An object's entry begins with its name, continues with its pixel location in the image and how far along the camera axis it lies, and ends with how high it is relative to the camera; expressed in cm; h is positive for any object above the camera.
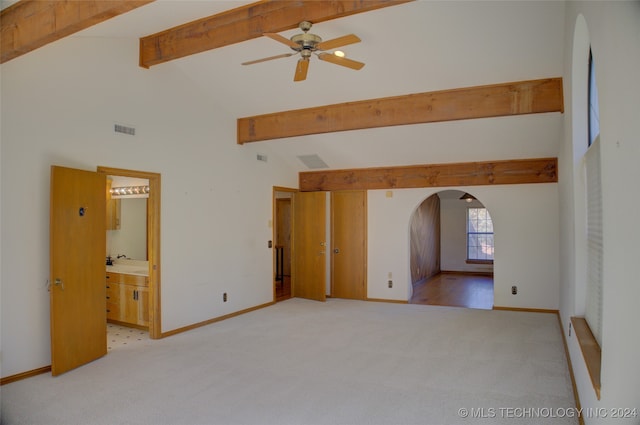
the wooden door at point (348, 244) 762 -55
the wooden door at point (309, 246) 749 -58
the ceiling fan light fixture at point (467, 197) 1069 +41
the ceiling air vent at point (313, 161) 737 +95
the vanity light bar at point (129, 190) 626 +38
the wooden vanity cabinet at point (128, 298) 528 -108
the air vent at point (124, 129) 464 +97
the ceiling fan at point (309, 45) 332 +137
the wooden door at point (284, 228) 1041 -34
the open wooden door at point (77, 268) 388 -51
